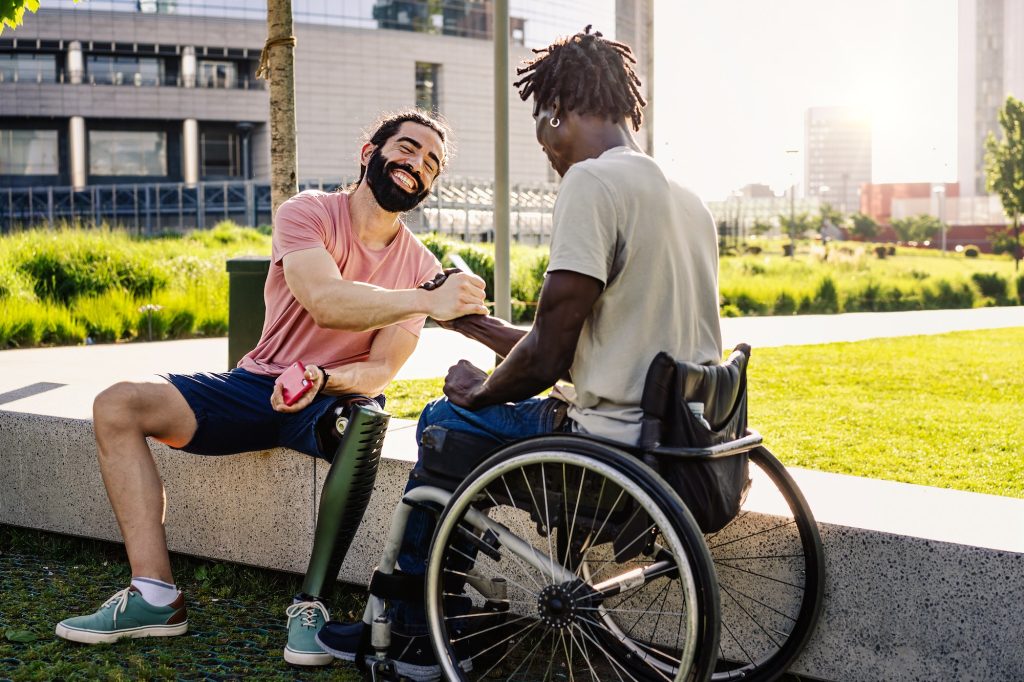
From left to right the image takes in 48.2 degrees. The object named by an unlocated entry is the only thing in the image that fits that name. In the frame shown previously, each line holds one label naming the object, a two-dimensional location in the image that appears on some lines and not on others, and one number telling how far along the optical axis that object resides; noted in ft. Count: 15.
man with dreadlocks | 8.52
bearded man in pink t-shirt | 11.61
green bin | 21.16
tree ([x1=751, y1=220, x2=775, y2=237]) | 219.28
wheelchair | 8.40
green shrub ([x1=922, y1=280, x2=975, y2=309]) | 73.46
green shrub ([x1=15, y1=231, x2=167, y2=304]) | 45.70
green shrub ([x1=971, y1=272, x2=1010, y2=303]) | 79.66
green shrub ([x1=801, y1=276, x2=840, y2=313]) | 66.80
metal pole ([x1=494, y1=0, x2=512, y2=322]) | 21.15
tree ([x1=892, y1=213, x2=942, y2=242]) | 288.51
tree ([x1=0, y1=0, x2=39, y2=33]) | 17.88
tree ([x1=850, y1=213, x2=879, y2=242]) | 285.23
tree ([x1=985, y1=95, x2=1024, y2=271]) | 158.92
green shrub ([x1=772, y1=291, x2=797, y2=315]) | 64.85
